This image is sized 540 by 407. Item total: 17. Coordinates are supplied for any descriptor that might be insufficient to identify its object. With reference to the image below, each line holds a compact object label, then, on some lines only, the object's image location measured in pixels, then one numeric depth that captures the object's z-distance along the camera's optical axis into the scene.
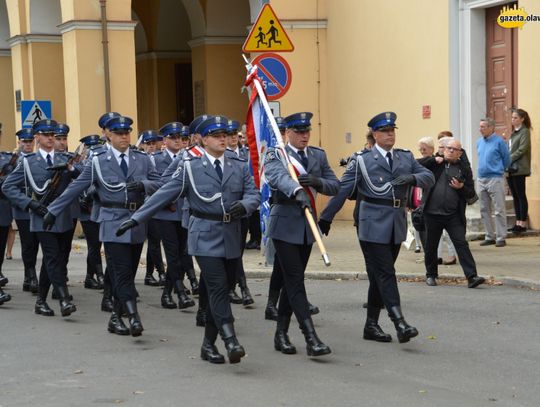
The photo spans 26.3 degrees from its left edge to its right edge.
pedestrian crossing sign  23.17
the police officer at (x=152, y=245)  13.45
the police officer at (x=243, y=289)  12.06
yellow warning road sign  14.73
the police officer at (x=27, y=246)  12.99
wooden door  18.03
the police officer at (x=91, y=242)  13.18
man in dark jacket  12.93
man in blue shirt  16.34
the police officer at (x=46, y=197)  11.52
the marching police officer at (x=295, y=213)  8.95
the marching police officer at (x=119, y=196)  10.24
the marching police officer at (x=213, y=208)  8.87
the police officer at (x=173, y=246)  12.03
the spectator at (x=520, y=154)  16.83
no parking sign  15.01
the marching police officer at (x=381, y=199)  9.55
